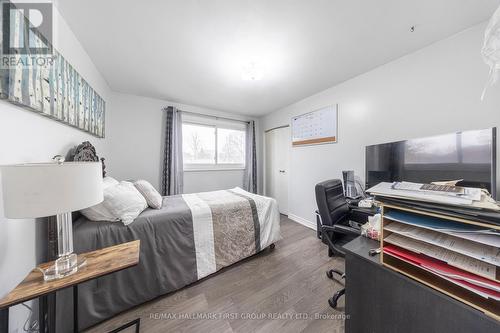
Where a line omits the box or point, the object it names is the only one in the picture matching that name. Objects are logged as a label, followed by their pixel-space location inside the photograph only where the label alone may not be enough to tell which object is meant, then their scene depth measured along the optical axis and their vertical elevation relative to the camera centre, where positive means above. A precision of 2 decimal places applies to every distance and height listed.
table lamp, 0.67 -0.12
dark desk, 0.59 -0.59
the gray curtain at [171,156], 3.07 +0.17
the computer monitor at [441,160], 1.28 +0.05
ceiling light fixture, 1.99 +1.17
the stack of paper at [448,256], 0.57 -0.36
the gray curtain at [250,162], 4.09 +0.07
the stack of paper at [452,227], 0.54 -0.23
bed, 1.28 -0.83
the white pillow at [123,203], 1.39 -0.33
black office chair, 1.45 -0.52
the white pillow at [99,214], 1.35 -0.40
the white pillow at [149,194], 1.79 -0.33
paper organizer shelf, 0.55 -0.36
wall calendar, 2.67 +0.68
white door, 3.86 +0.03
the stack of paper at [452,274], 0.55 -0.40
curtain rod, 3.39 +1.06
